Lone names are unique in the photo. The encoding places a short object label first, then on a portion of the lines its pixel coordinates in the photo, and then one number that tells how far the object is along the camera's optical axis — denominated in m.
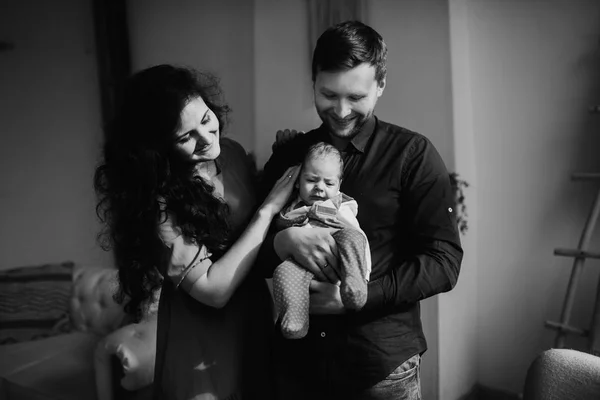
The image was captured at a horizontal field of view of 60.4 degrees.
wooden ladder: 2.03
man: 1.22
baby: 1.16
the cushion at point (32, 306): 3.59
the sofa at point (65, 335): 2.85
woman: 1.30
